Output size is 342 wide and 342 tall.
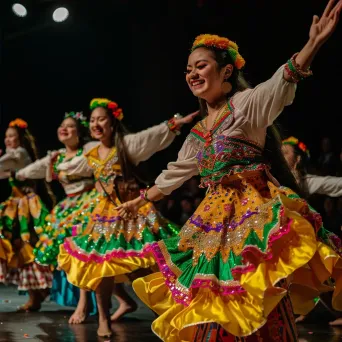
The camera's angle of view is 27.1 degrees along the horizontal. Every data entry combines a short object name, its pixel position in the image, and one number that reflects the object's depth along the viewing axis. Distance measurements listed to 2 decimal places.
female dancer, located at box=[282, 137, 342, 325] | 4.71
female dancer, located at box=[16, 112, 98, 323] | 4.85
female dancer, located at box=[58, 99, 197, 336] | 4.06
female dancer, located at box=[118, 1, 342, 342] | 2.32
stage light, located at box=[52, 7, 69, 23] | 7.38
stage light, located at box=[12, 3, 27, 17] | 7.23
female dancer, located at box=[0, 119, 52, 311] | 5.53
